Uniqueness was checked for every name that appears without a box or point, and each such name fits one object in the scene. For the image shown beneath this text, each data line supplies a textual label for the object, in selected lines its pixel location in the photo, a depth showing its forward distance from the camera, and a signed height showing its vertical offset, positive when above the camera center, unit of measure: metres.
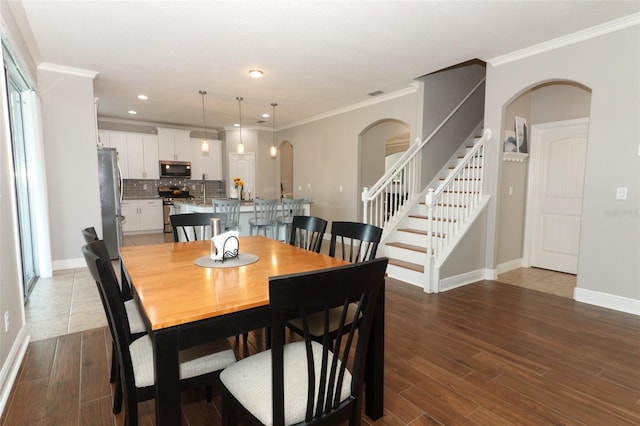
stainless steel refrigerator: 4.92 -0.17
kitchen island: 5.06 -0.41
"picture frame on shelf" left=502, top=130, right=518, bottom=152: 4.26 +0.57
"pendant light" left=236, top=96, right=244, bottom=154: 5.55 +1.48
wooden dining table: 1.13 -0.46
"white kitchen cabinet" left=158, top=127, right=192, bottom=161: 7.91 +1.01
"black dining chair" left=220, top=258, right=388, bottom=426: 0.97 -0.71
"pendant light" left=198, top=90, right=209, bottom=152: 5.13 +0.73
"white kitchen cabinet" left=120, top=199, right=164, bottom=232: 7.44 -0.71
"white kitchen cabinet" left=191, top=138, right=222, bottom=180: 8.36 +0.62
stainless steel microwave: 7.94 +0.40
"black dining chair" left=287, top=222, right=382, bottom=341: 1.72 -0.39
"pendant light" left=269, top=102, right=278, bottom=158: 6.04 +1.44
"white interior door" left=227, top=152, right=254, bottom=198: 8.39 +0.44
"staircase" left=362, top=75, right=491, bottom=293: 3.83 -0.39
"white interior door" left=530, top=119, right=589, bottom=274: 4.38 -0.10
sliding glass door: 3.42 +0.18
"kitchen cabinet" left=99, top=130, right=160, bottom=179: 7.31 +0.78
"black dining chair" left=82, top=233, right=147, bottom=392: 1.55 -0.75
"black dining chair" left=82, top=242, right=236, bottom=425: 1.28 -0.76
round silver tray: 1.81 -0.45
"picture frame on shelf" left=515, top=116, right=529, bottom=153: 4.42 +0.70
